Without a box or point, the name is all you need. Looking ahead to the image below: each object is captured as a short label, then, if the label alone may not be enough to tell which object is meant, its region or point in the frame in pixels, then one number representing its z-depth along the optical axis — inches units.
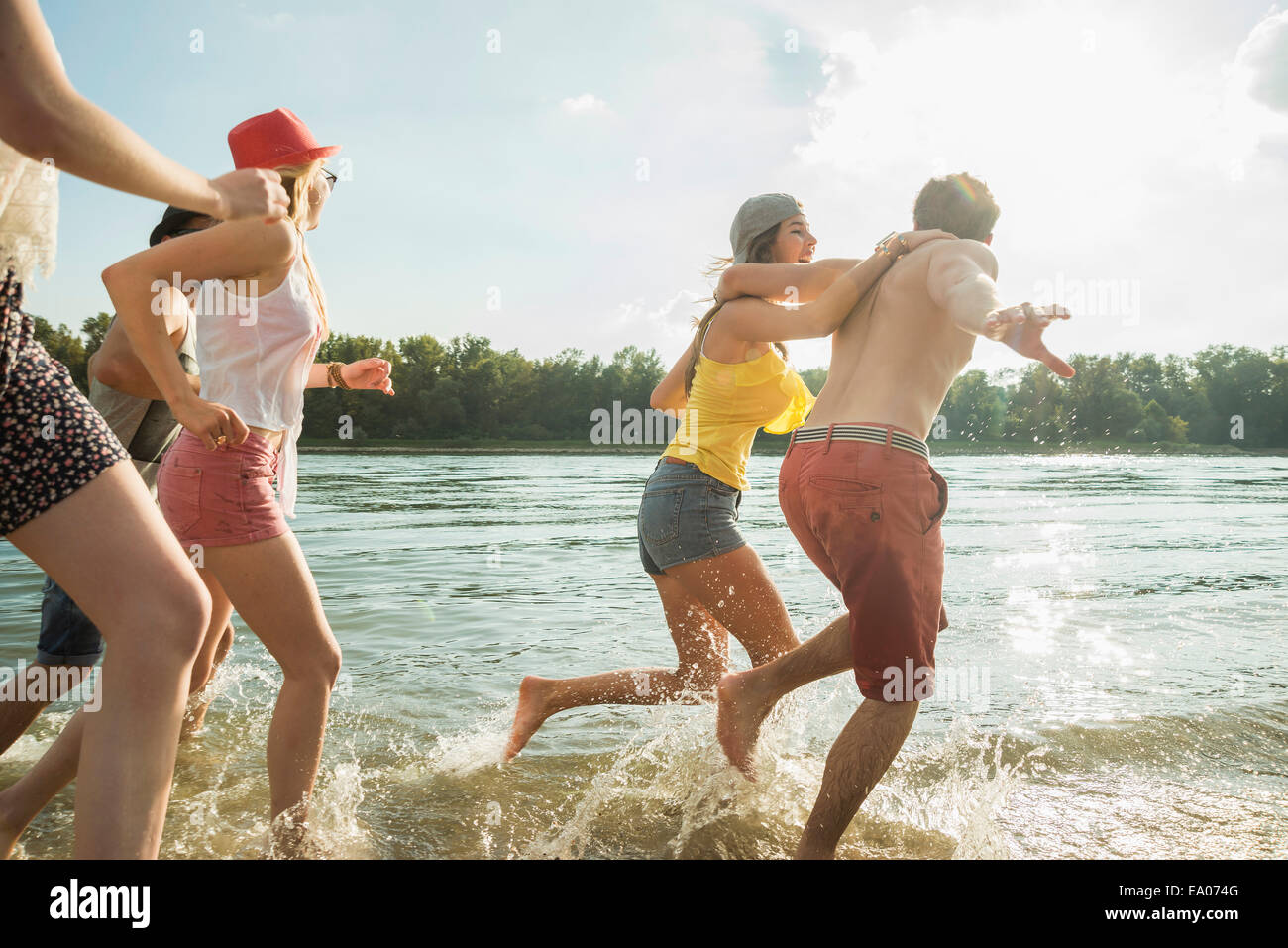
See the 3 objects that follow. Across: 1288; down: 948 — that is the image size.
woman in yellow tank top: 134.9
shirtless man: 103.8
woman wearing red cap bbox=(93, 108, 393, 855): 95.4
